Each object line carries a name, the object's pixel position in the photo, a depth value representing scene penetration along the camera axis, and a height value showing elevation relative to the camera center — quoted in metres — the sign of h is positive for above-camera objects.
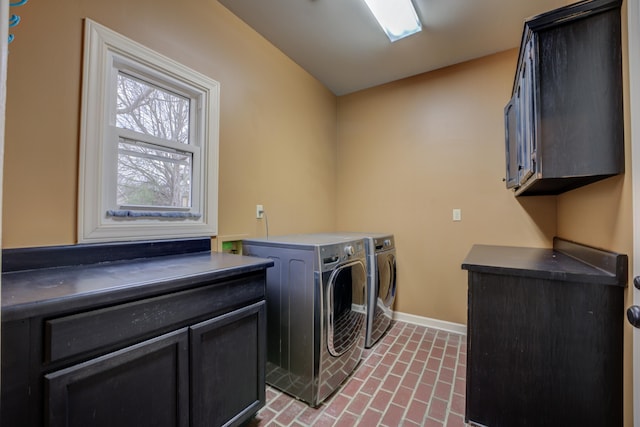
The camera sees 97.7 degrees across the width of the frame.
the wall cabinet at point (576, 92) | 1.21 +0.58
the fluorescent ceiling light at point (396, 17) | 1.99 +1.53
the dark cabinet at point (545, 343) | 1.24 -0.60
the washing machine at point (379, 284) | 2.43 -0.61
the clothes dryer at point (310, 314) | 1.71 -0.63
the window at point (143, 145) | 1.43 +0.43
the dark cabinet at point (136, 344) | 0.84 -0.47
